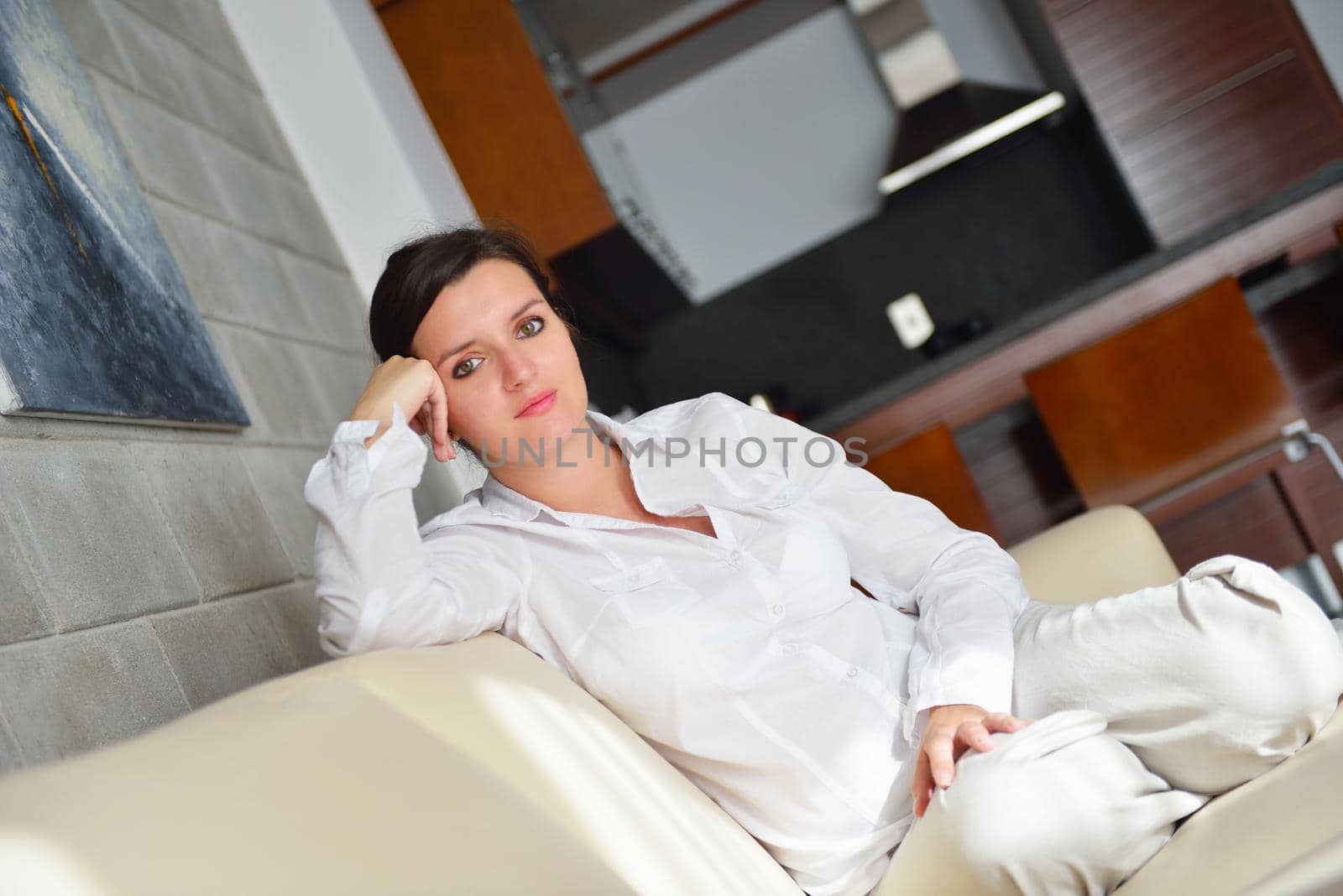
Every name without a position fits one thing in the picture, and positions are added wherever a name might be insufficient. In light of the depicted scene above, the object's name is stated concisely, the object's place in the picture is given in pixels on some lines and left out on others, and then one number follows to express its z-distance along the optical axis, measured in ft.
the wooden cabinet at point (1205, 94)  14.08
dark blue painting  4.46
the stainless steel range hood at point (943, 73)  16.26
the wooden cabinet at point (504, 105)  11.70
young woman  3.42
